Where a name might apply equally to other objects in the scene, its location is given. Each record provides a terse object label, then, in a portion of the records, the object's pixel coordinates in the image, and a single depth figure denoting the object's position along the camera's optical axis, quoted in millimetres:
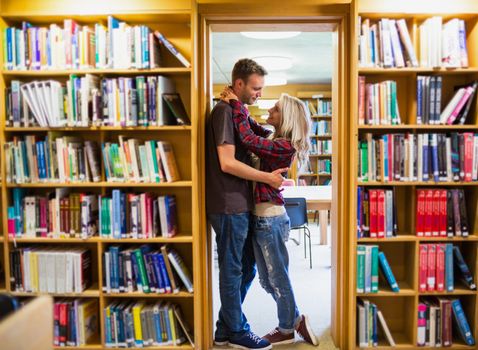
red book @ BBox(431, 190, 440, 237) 2285
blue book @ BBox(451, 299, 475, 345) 2322
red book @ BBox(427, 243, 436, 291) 2305
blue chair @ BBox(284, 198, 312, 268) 3830
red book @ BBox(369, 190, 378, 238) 2303
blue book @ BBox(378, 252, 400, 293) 2328
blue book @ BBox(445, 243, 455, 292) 2309
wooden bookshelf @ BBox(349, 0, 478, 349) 2225
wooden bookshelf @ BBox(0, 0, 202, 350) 2225
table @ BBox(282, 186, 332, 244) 3902
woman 2293
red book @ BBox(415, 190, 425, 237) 2287
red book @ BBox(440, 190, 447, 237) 2283
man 2260
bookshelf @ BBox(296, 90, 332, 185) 7375
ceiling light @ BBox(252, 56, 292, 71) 4902
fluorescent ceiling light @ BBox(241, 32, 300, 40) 3821
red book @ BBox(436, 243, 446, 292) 2307
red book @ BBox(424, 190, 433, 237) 2285
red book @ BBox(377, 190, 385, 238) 2303
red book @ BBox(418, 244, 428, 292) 2303
